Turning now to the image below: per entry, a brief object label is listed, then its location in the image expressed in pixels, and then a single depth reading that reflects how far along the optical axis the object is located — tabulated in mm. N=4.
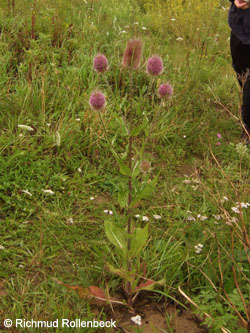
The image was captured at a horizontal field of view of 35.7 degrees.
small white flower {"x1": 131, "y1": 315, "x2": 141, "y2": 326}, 1681
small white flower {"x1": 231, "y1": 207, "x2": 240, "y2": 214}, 2175
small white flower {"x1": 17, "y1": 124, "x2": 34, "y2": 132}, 2516
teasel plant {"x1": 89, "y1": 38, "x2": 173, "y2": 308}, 1649
